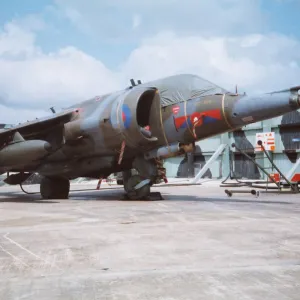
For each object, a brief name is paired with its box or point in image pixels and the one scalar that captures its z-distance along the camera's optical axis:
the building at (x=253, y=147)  37.03
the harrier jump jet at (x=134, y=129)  10.78
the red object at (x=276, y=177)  19.57
